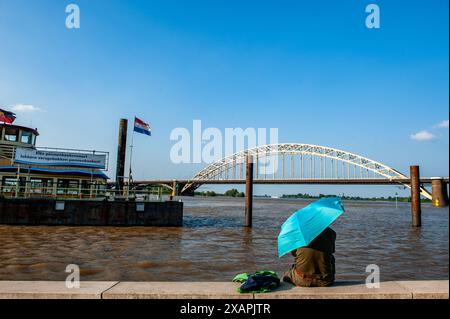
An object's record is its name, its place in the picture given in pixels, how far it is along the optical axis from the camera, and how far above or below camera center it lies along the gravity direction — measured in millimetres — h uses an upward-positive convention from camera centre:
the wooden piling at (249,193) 23500 +173
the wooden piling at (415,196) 26109 +300
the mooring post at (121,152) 24016 +2822
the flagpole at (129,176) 23281 +1123
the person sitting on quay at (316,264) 4715 -936
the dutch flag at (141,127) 25297 +4903
